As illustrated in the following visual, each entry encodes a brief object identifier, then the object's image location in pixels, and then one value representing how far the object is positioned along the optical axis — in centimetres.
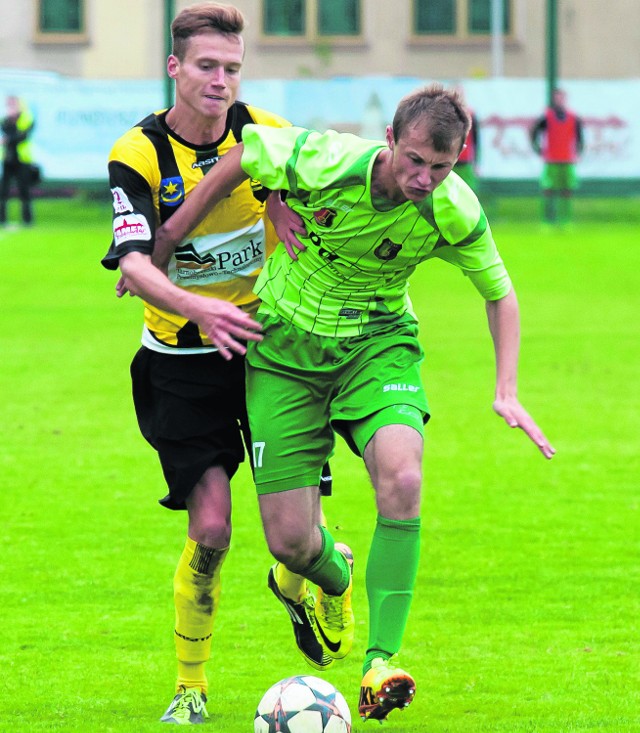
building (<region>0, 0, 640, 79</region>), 8081
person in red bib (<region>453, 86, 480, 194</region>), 5266
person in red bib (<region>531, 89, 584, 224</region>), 5341
